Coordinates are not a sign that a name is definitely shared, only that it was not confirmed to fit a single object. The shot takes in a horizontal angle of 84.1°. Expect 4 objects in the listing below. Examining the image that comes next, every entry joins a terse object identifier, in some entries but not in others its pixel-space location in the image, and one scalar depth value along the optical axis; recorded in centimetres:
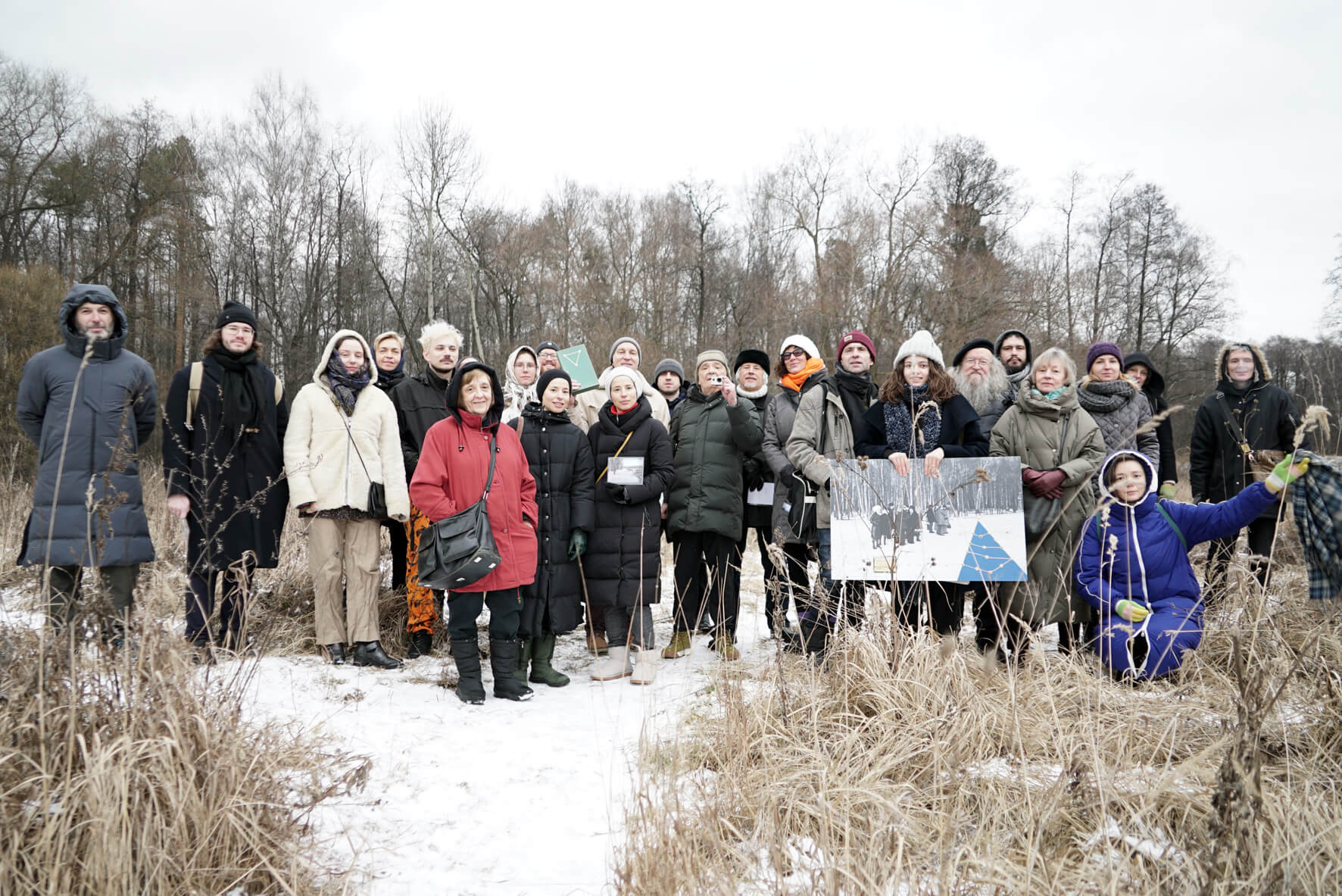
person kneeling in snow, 386
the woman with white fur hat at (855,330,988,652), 443
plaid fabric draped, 299
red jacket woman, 426
